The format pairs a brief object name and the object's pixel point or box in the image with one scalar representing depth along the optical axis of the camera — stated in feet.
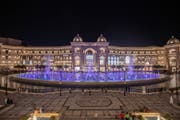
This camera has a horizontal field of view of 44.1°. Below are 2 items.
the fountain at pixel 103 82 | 168.48
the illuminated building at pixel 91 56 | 424.05
